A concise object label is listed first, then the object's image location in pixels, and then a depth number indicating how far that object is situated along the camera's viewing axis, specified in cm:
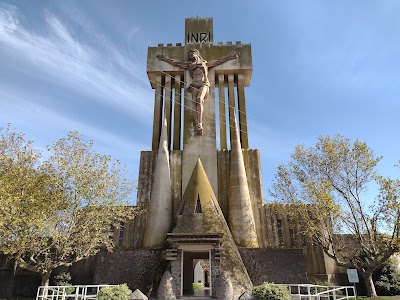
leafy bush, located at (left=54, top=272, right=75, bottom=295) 2075
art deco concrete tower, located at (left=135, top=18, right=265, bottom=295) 1734
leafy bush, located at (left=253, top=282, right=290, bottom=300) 1358
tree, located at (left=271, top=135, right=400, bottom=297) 2045
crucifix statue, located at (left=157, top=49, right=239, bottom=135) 2594
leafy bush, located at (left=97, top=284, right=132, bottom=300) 1355
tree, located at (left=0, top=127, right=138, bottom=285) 1717
